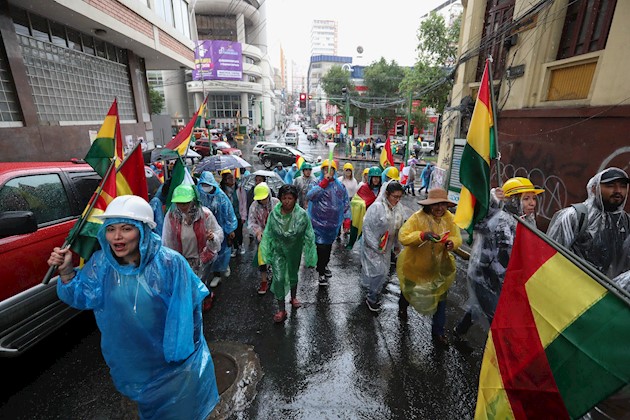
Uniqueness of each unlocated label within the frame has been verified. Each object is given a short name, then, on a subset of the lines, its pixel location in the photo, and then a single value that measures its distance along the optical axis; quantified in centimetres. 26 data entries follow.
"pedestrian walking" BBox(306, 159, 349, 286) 483
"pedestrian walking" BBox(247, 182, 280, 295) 430
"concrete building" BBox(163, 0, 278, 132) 4284
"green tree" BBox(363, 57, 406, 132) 3198
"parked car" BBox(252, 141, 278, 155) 2018
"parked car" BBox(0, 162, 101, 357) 263
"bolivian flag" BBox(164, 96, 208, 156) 386
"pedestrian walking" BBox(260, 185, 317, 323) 367
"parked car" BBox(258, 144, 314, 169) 1933
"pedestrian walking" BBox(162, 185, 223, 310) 347
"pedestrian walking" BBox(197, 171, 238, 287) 439
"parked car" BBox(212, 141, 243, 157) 1668
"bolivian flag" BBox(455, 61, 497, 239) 246
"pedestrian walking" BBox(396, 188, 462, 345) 322
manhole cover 293
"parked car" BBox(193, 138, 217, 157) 2161
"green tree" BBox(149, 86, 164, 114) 3778
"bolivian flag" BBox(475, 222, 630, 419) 109
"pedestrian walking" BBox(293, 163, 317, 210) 618
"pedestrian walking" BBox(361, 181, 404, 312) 373
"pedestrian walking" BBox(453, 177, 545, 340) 295
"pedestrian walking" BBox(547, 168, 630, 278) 272
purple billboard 3575
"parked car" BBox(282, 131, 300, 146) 3103
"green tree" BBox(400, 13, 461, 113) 1950
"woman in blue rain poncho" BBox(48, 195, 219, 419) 175
